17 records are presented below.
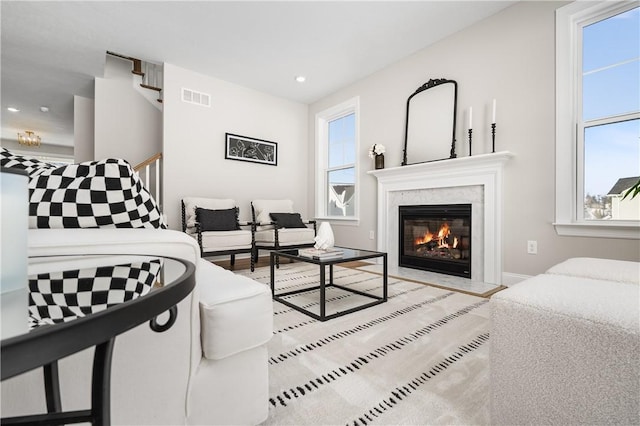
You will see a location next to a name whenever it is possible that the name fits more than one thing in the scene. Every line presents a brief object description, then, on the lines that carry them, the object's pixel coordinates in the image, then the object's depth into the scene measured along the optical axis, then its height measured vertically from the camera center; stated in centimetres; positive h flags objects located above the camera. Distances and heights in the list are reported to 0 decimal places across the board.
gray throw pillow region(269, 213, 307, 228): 403 -11
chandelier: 629 +157
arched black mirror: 320 +104
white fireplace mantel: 277 +34
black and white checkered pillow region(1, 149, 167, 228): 78 +4
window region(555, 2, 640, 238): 224 +77
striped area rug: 103 -69
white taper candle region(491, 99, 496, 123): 276 +93
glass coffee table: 191 -66
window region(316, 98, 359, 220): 455 +84
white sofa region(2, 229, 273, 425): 66 -39
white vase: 222 -20
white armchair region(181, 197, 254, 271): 327 -18
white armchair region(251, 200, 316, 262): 369 -21
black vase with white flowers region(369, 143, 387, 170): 384 +78
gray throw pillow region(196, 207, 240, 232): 349 -10
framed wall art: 439 +98
